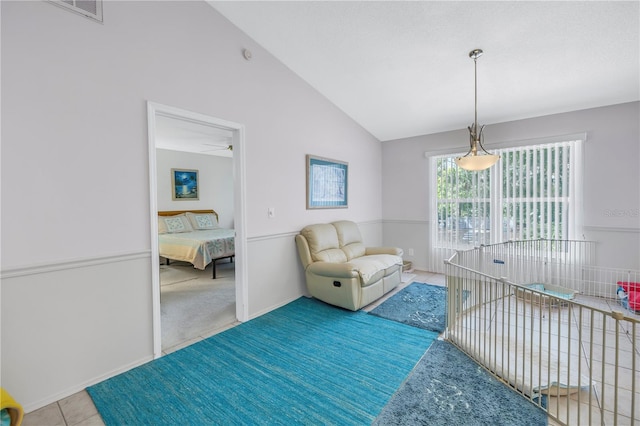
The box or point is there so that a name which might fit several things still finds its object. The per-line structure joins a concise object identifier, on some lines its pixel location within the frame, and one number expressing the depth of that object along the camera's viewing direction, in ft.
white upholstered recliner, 10.94
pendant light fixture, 8.87
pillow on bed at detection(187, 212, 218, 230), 21.25
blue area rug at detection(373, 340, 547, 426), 5.68
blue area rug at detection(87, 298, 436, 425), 5.93
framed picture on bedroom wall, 21.62
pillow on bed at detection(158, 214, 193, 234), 19.29
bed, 15.79
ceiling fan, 19.81
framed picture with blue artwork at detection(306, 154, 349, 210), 13.26
